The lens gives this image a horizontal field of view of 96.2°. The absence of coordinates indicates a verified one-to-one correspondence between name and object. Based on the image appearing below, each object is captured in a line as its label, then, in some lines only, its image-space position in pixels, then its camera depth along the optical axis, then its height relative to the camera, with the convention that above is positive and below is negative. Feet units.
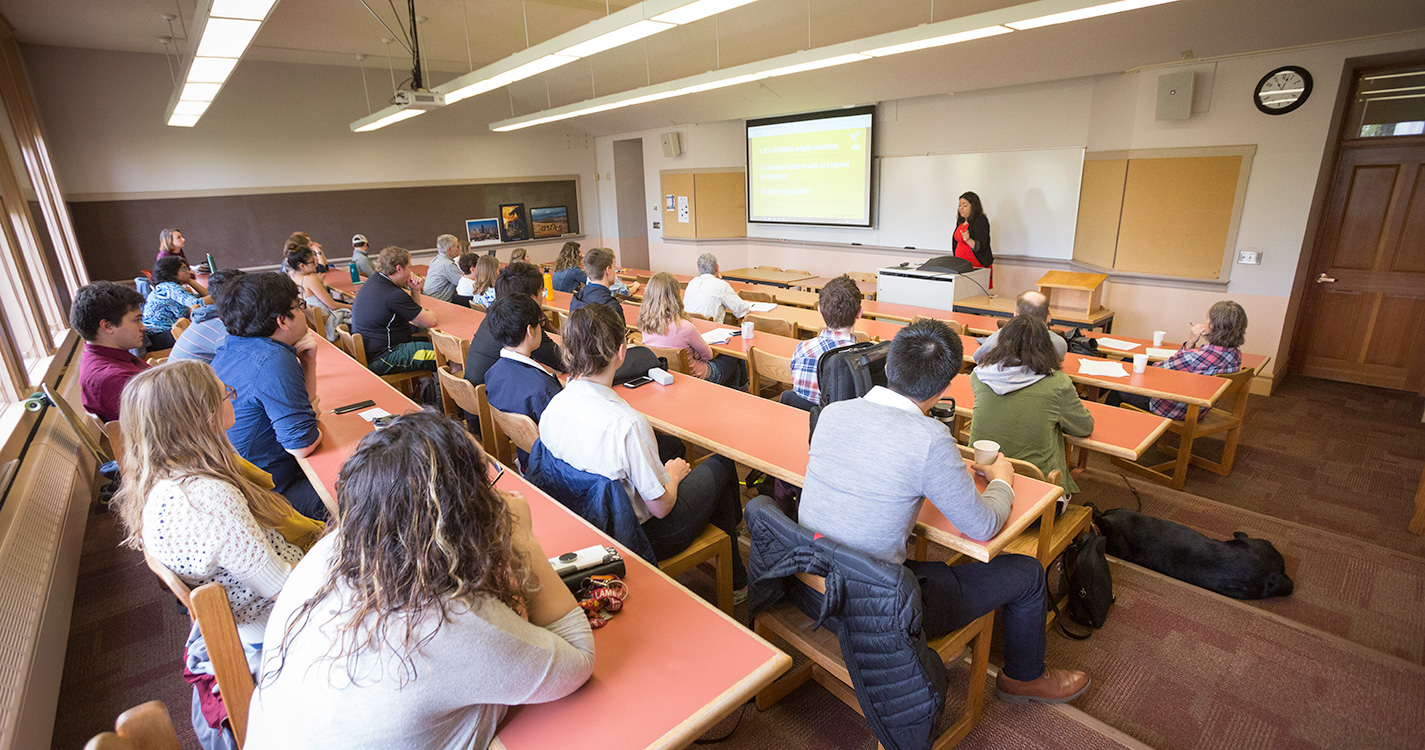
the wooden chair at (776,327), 15.71 -3.25
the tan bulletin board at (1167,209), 17.47 -0.89
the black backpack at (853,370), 7.54 -2.12
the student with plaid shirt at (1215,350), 12.05 -3.23
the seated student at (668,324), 13.01 -2.55
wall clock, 15.83 +1.99
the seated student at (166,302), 17.34 -2.37
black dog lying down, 8.82 -5.20
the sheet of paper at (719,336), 14.79 -3.24
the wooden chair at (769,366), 11.89 -3.23
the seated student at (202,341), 11.68 -2.31
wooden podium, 17.88 -3.07
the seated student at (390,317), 15.20 -2.62
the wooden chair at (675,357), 12.67 -3.13
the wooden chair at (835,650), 6.13 -4.37
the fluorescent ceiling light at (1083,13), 9.79 +2.58
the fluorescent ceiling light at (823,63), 14.72 +2.90
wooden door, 16.61 -2.71
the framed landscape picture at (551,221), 38.63 -1.34
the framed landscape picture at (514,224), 37.47 -1.35
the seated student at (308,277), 17.81 -1.98
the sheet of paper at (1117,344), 13.98 -3.53
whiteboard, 21.52 -0.50
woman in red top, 22.07 -1.68
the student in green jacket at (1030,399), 8.29 -2.81
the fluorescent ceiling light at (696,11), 9.45 +2.68
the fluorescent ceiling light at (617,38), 10.80 +2.80
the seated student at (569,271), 20.13 -2.25
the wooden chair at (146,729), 3.35 -2.66
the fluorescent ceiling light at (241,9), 9.34 +2.89
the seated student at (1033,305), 13.20 -2.48
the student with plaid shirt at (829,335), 11.02 -2.47
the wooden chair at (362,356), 14.19 -3.28
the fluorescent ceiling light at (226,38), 10.50 +2.92
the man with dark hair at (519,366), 8.63 -2.21
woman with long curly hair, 3.45 -2.23
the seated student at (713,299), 17.15 -2.77
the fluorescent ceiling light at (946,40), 11.47 +2.72
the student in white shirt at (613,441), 6.66 -2.49
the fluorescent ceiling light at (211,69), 13.33 +2.98
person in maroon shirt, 9.93 -1.90
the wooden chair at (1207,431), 11.75 -4.62
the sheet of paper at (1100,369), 11.87 -3.47
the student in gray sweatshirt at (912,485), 5.51 -2.55
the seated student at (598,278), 15.37 -1.96
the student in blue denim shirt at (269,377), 7.90 -2.02
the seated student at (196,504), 5.12 -2.32
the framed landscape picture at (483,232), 36.19 -1.68
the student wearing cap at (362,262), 25.03 -2.14
